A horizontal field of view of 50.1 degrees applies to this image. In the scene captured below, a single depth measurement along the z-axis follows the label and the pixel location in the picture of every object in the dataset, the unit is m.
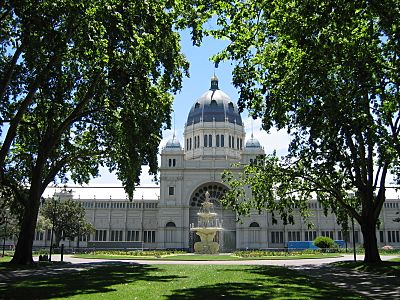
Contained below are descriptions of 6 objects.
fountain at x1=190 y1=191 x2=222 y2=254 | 54.50
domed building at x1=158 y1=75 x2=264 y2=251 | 81.19
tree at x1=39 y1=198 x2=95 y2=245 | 64.56
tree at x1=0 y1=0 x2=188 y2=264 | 18.58
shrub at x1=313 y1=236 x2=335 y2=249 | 64.56
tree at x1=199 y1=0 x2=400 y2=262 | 16.11
